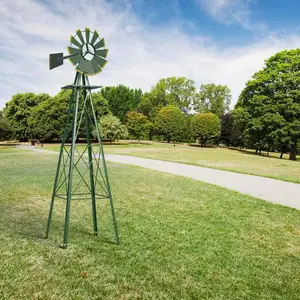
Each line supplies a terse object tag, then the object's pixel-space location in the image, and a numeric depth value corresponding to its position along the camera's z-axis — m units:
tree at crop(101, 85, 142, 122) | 58.65
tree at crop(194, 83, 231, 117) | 56.68
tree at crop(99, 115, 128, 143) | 40.34
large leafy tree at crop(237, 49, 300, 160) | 27.11
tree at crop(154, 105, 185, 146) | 46.69
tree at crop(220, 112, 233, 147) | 48.67
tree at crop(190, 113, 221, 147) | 44.19
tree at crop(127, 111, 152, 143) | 46.94
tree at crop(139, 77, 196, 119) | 57.31
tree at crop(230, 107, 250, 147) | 30.98
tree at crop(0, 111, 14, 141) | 36.16
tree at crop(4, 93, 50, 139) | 47.03
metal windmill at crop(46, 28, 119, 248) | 4.63
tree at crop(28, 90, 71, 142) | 41.50
